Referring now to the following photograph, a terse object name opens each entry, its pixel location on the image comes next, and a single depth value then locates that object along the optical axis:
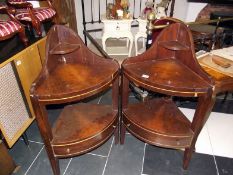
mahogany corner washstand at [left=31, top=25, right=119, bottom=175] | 1.15
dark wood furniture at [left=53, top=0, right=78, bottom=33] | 2.74
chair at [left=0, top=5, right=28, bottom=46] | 1.60
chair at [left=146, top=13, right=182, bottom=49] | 1.65
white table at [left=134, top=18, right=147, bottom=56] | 2.90
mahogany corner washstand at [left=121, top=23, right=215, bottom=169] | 1.20
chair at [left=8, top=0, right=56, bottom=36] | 1.85
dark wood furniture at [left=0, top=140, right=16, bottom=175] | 1.44
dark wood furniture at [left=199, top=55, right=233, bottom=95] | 1.42
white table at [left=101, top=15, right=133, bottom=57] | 2.84
